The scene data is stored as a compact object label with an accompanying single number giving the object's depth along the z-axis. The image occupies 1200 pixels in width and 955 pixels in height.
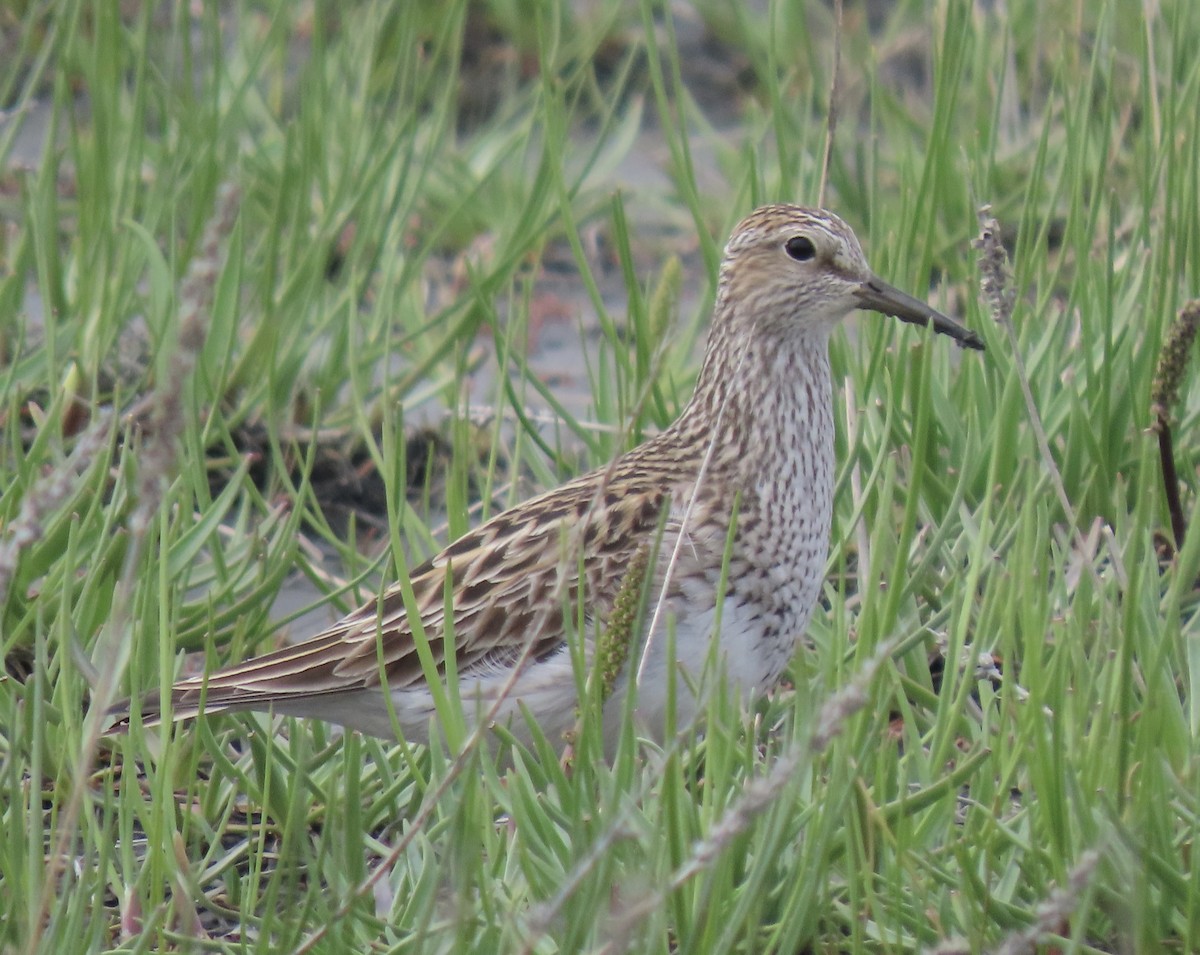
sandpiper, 7.27
